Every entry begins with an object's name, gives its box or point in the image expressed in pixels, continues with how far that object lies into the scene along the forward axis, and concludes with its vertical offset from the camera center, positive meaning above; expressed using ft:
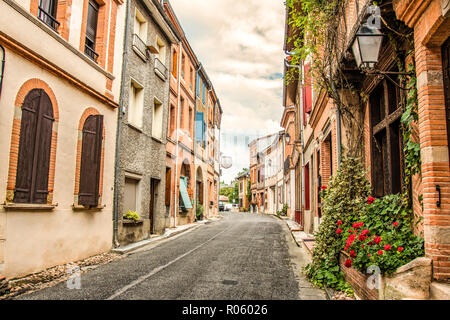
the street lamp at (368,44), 15.64 +7.13
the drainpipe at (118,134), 32.57 +6.43
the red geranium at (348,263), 15.17 -2.46
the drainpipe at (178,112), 55.77 +14.38
